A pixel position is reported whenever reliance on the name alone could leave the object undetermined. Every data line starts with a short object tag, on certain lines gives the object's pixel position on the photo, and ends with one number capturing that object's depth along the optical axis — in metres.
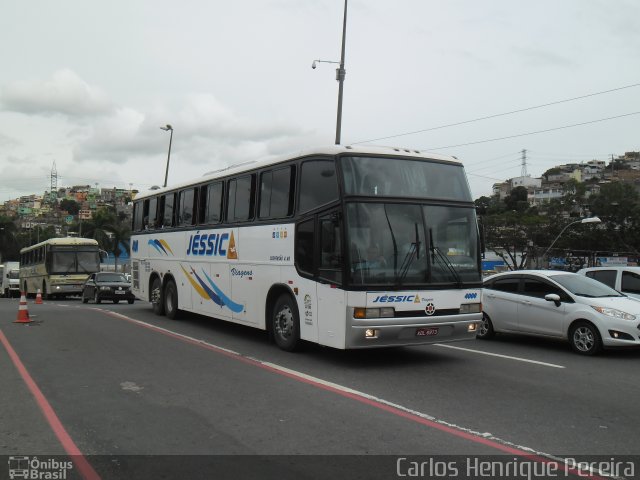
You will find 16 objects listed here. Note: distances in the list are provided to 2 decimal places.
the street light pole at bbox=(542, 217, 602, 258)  38.39
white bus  8.48
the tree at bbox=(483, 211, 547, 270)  61.47
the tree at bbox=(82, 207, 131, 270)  71.31
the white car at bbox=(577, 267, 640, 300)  12.96
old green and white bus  32.97
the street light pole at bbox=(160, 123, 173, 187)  34.33
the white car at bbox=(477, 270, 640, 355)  10.15
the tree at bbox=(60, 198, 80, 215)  181.12
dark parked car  27.66
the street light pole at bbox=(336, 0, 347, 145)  19.19
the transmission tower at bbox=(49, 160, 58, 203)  192.20
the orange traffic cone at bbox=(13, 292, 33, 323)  15.06
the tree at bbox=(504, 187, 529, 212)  87.76
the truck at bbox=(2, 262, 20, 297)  45.91
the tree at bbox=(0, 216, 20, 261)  86.81
